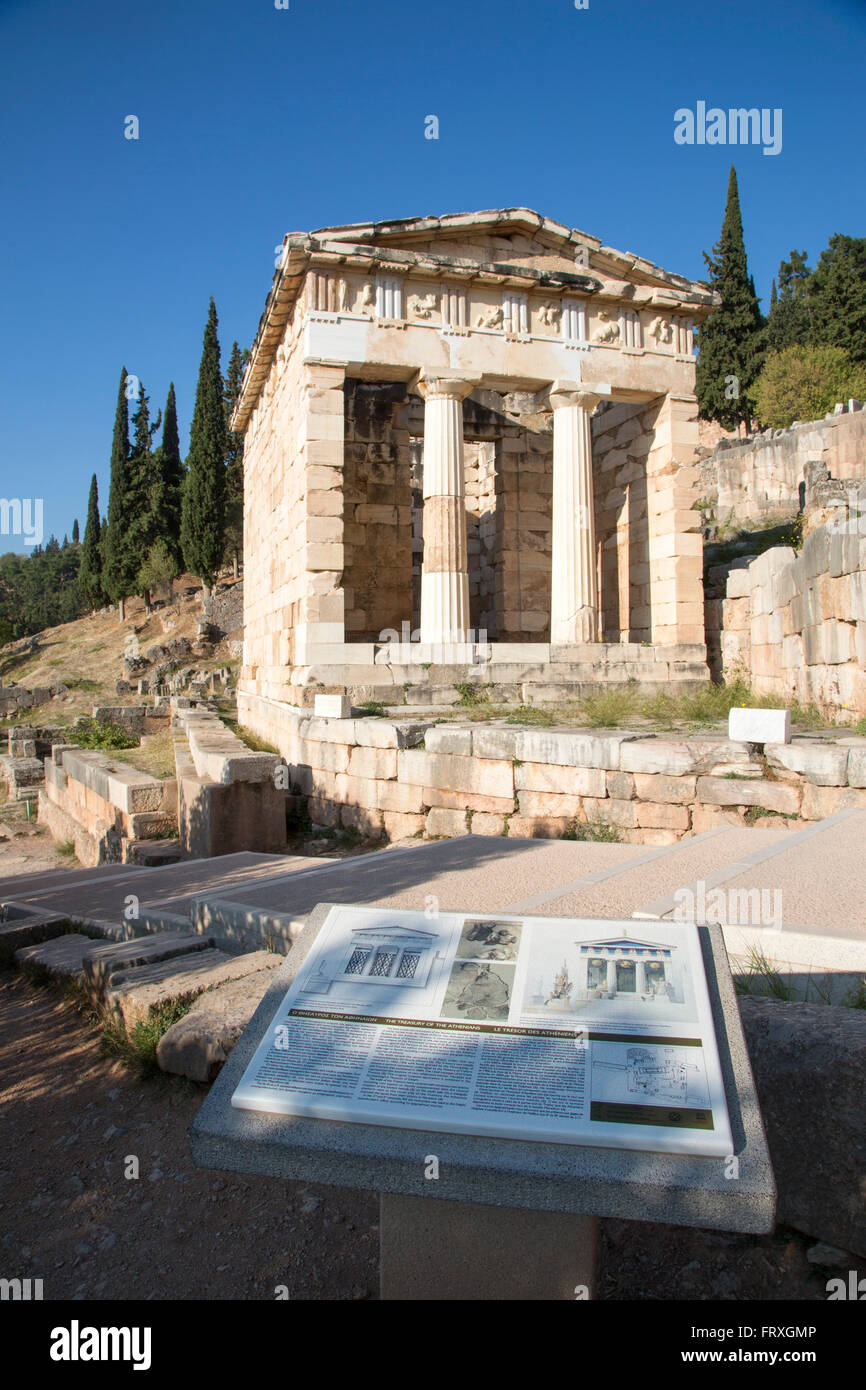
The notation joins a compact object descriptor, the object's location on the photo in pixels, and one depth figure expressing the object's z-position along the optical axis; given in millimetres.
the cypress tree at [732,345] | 36719
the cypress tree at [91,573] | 44562
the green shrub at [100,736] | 16781
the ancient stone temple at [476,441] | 12375
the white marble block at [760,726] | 6969
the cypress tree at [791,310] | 40650
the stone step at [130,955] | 4391
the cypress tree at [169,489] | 41250
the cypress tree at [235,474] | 40531
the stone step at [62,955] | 4906
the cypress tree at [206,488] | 37281
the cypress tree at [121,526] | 41438
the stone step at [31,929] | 5758
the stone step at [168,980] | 3939
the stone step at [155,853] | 9398
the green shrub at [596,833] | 7582
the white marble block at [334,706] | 10227
